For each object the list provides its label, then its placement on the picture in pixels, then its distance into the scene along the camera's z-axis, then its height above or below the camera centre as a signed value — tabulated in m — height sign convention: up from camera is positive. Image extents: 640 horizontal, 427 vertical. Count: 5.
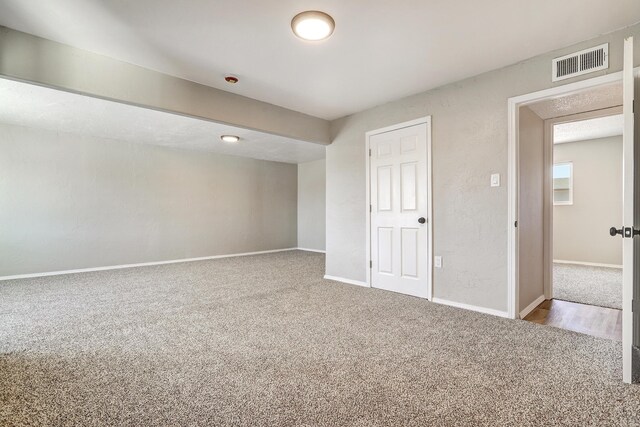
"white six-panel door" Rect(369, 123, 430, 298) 3.46 +0.00
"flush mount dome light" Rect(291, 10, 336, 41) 2.07 +1.32
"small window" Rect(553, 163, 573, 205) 5.76 +0.49
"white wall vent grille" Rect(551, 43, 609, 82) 2.33 +1.18
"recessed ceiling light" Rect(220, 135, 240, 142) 5.27 +1.30
